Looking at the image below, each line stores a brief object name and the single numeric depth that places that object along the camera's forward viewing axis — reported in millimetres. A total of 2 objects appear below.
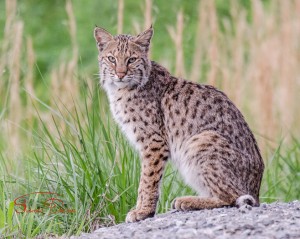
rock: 10469
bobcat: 12797
